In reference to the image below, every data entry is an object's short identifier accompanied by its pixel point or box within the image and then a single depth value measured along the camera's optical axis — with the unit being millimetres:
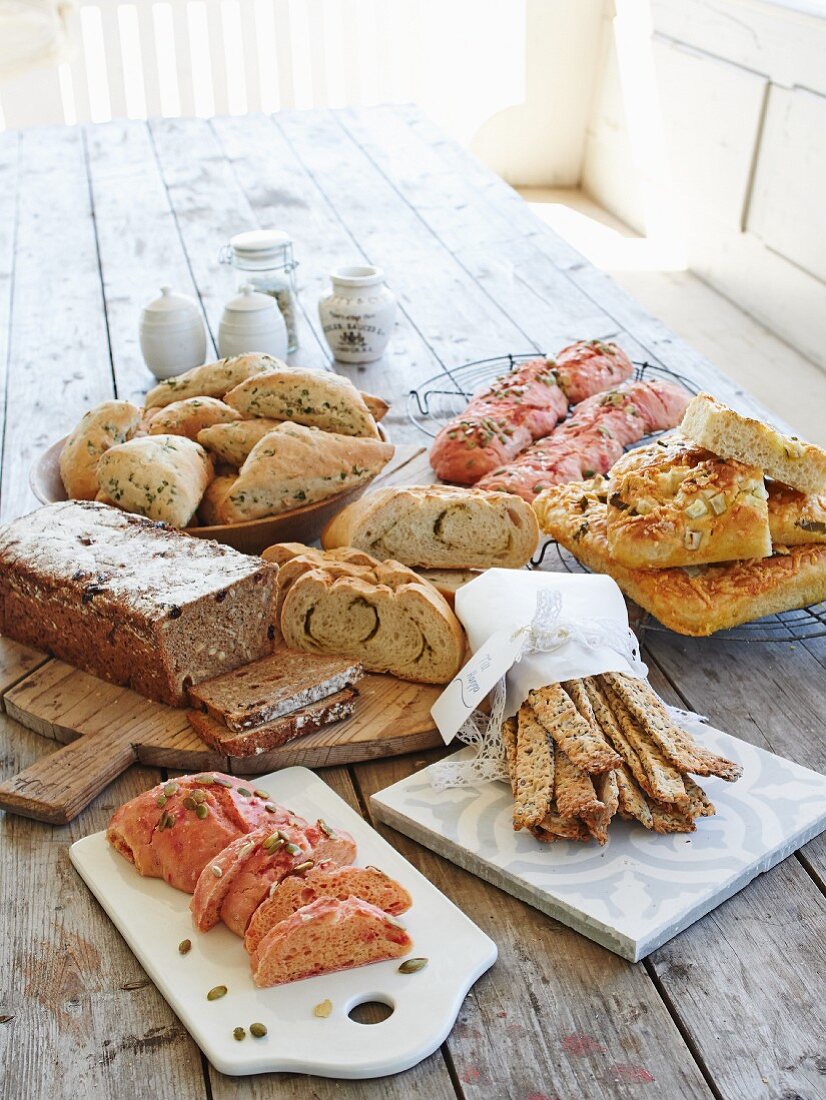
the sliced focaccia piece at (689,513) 1831
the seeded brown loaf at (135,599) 1731
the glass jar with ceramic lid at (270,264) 2971
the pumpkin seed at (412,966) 1306
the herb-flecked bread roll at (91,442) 2139
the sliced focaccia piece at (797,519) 1887
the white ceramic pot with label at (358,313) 2949
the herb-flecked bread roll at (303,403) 2242
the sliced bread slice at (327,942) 1279
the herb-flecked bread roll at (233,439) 2189
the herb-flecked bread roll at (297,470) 2078
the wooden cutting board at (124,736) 1620
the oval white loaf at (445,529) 2045
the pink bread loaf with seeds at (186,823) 1420
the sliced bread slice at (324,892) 1321
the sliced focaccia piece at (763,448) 1838
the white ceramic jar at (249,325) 2826
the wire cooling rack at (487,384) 2029
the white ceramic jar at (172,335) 2844
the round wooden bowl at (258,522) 2072
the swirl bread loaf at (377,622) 1820
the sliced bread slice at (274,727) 1653
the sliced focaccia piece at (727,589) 1860
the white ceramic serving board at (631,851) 1382
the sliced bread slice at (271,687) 1684
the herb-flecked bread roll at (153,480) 2027
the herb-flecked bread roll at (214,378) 2357
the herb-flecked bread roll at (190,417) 2238
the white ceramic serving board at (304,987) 1216
